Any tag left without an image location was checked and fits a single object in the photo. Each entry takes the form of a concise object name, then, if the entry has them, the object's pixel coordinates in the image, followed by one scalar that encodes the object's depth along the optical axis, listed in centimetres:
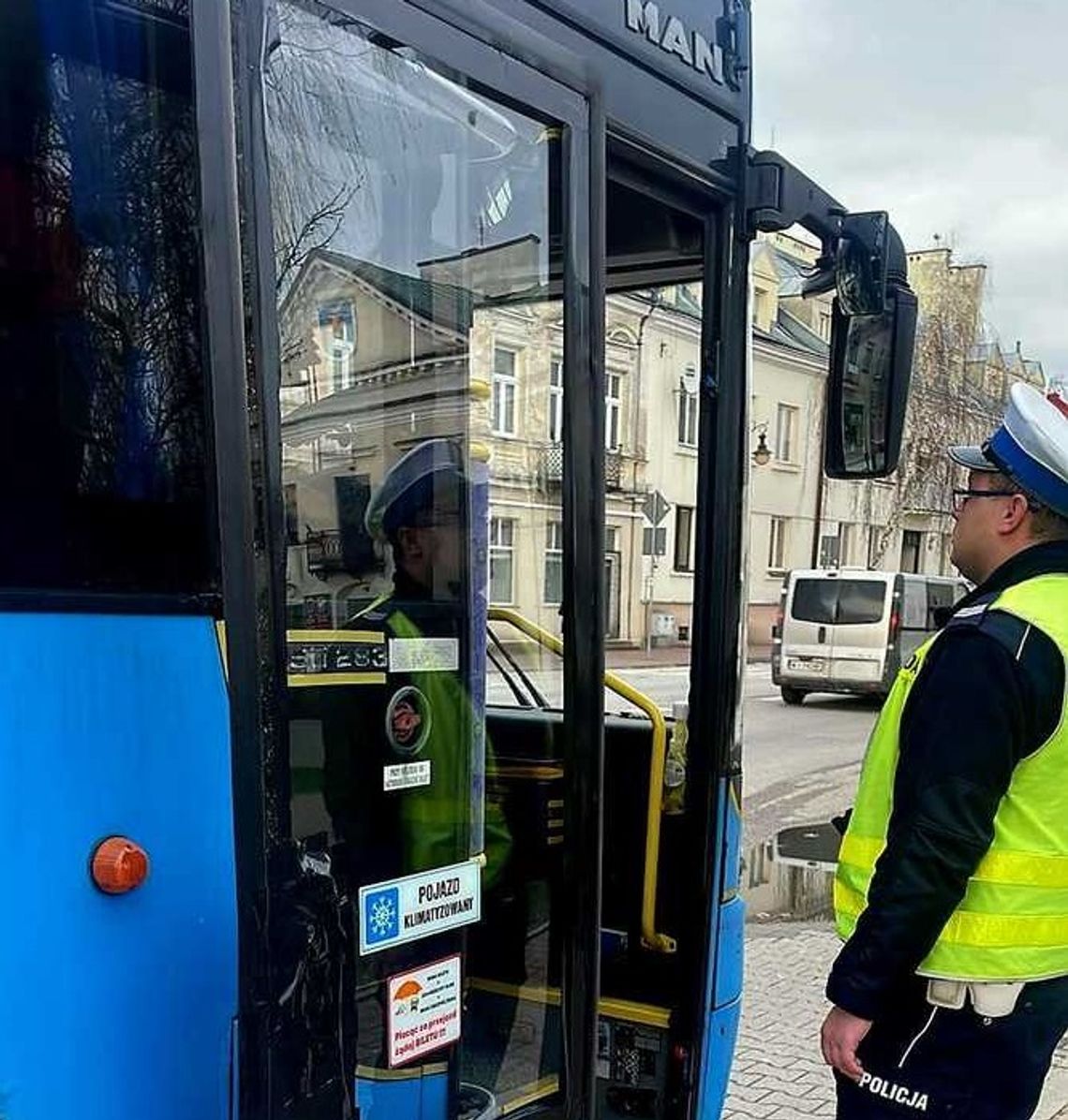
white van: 1897
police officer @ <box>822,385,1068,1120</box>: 213
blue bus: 150
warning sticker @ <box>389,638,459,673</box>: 191
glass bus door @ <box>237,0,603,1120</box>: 170
